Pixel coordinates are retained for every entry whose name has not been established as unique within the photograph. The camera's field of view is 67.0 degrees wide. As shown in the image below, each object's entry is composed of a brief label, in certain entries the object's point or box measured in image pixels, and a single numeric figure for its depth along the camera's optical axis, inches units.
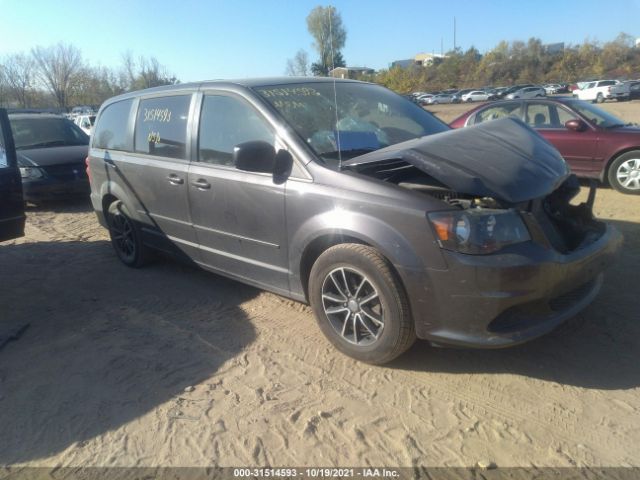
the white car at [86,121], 743.1
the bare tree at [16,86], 2032.9
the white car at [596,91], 1511.7
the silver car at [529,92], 1630.5
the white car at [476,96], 1934.8
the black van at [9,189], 172.2
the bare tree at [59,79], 2118.6
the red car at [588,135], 291.9
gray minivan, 105.9
